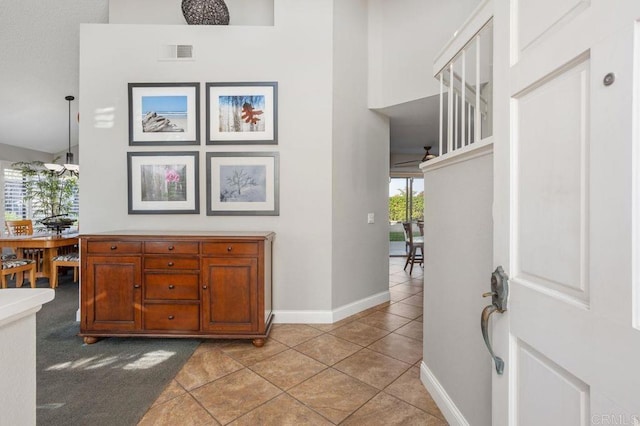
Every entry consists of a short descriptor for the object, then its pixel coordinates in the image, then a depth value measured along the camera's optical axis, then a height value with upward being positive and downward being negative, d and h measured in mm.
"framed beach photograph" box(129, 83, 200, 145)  3137 +1045
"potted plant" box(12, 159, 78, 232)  6273 +516
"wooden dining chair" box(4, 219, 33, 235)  5103 -262
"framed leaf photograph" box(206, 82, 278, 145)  3135 +1044
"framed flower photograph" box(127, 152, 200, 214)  3145 +319
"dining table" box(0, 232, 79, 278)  4254 -457
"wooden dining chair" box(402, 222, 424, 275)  5691 -587
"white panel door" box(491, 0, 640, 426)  547 +3
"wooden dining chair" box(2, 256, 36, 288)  4020 -764
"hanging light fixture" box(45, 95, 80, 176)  5512 +870
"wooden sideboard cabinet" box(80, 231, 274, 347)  2576 -638
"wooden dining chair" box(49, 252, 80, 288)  4520 -775
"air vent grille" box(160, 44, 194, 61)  3138 +1692
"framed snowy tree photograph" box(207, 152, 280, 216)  3139 +305
